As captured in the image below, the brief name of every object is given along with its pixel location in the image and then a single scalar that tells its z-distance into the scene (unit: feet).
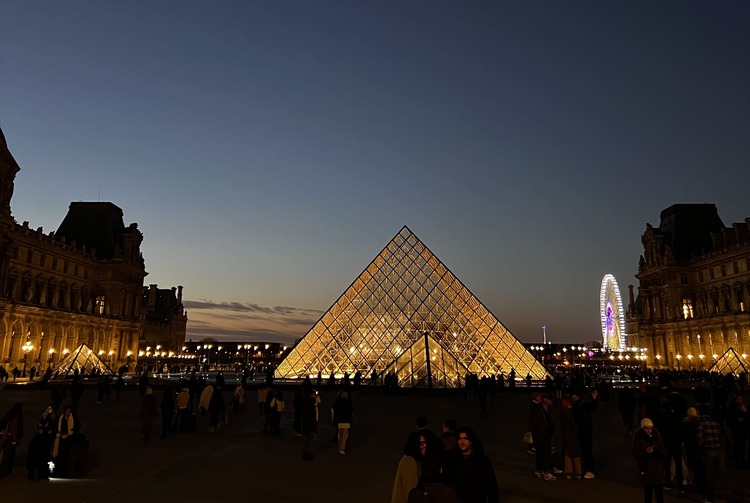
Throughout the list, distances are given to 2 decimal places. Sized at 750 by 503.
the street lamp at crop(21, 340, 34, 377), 122.01
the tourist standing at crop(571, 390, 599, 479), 24.90
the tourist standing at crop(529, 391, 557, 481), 23.79
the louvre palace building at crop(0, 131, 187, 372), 123.13
